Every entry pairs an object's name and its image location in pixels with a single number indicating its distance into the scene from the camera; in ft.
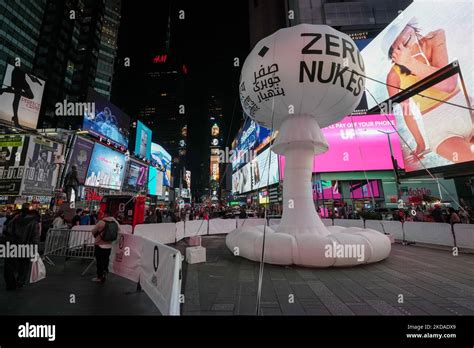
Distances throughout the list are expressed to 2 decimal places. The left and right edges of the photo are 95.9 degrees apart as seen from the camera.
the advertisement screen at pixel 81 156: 98.84
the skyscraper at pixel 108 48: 220.23
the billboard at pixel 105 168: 110.69
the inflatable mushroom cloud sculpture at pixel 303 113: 19.90
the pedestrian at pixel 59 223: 29.88
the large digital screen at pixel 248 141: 151.15
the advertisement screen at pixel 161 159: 212.23
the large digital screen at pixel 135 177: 148.43
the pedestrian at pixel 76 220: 35.22
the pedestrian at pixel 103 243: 17.83
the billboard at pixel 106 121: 106.82
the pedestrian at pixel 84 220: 36.19
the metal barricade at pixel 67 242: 24.81
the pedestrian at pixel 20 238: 15.70
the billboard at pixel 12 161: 77.00
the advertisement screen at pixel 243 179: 173.57
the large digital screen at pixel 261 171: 127.13
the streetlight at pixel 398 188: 93.74
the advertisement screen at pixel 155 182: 188.34
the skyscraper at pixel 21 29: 146.10
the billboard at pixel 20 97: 74.79
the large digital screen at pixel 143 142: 160.15
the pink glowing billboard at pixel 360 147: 98.78
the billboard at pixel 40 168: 81.46
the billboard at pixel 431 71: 52.42
